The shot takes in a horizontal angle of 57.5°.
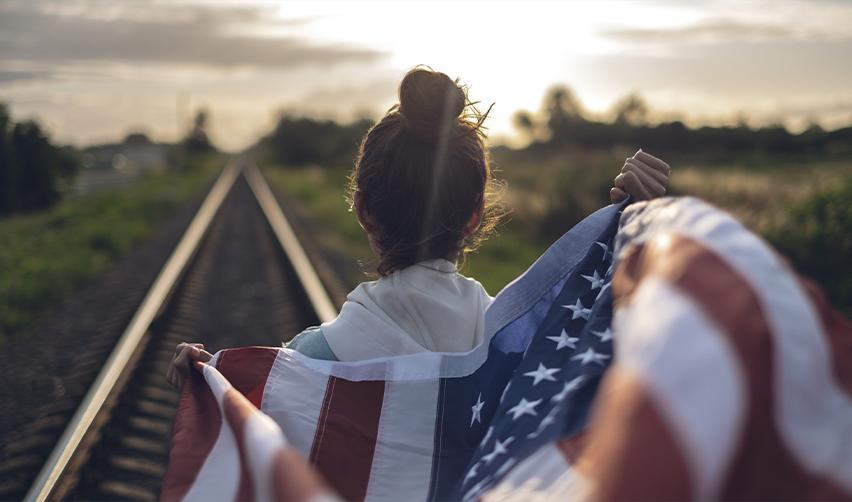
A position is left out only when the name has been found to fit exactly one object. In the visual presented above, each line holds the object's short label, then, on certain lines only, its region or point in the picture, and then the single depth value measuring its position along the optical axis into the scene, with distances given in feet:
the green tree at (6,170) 23.60
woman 6.53
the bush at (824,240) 23.63
